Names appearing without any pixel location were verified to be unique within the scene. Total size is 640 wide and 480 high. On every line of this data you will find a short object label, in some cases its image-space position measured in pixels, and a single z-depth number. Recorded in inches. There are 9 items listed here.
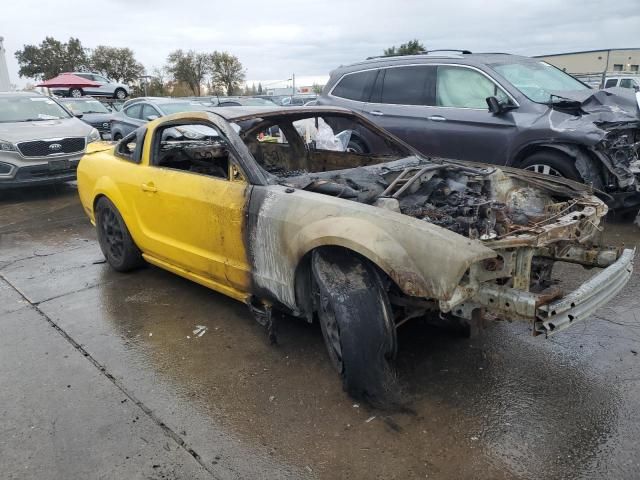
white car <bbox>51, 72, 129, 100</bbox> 1000.2
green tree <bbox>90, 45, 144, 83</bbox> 1929.1
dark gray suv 211.0
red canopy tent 834.5
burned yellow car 99.8
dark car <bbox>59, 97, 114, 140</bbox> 613.0
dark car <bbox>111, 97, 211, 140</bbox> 443.8
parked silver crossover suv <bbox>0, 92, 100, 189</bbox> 317.4
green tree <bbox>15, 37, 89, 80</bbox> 1940.2
